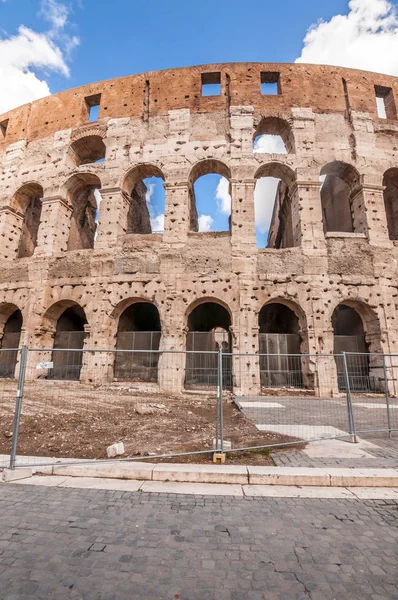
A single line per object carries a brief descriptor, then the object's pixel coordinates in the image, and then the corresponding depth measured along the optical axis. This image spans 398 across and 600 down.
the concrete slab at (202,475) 3.46
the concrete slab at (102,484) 3.28
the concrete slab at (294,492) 3.14
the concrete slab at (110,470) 3.55
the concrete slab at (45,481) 3.42
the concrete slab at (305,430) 5.23
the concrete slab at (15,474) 3.50
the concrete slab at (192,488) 3.17
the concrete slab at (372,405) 8.44
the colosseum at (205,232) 12.03
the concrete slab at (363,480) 3.39
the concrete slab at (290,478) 3.41
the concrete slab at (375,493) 3.12
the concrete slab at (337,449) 4.29
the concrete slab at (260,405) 8.18
